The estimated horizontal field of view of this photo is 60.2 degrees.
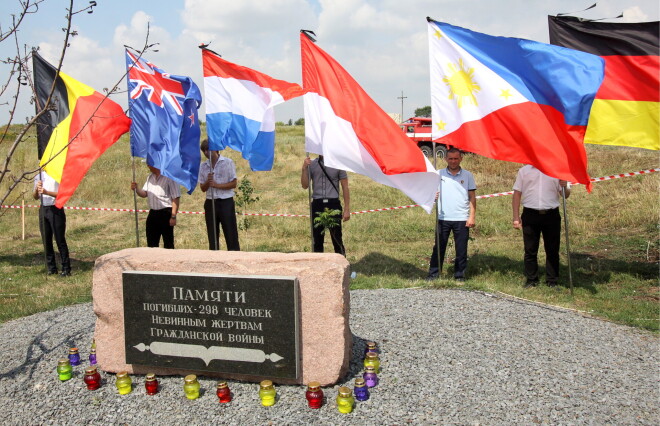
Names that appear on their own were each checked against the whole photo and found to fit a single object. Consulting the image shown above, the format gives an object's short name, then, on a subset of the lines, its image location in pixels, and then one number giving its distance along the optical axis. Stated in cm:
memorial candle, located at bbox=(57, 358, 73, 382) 430
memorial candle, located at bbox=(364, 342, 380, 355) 441
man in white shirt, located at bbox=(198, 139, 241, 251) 735
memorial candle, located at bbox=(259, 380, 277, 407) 384
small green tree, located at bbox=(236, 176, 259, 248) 1238
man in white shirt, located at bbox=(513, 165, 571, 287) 676
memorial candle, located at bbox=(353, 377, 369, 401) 383
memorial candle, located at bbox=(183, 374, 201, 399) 396
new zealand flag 694
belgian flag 662
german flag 594
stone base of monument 399
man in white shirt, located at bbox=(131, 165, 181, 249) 736
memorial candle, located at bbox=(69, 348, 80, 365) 456
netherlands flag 699
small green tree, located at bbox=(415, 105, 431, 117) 6573
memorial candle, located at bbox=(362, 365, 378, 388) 400
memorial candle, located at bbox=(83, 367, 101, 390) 415
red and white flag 635
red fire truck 2461
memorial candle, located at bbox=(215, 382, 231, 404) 389
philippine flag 599
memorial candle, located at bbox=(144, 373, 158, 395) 406
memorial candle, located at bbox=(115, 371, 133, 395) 411
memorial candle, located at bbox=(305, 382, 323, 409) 375
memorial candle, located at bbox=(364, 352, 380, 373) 419
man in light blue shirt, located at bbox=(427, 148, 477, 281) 707
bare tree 335
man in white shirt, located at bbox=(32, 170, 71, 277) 795
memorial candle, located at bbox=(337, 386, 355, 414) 366
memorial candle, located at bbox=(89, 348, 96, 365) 460
